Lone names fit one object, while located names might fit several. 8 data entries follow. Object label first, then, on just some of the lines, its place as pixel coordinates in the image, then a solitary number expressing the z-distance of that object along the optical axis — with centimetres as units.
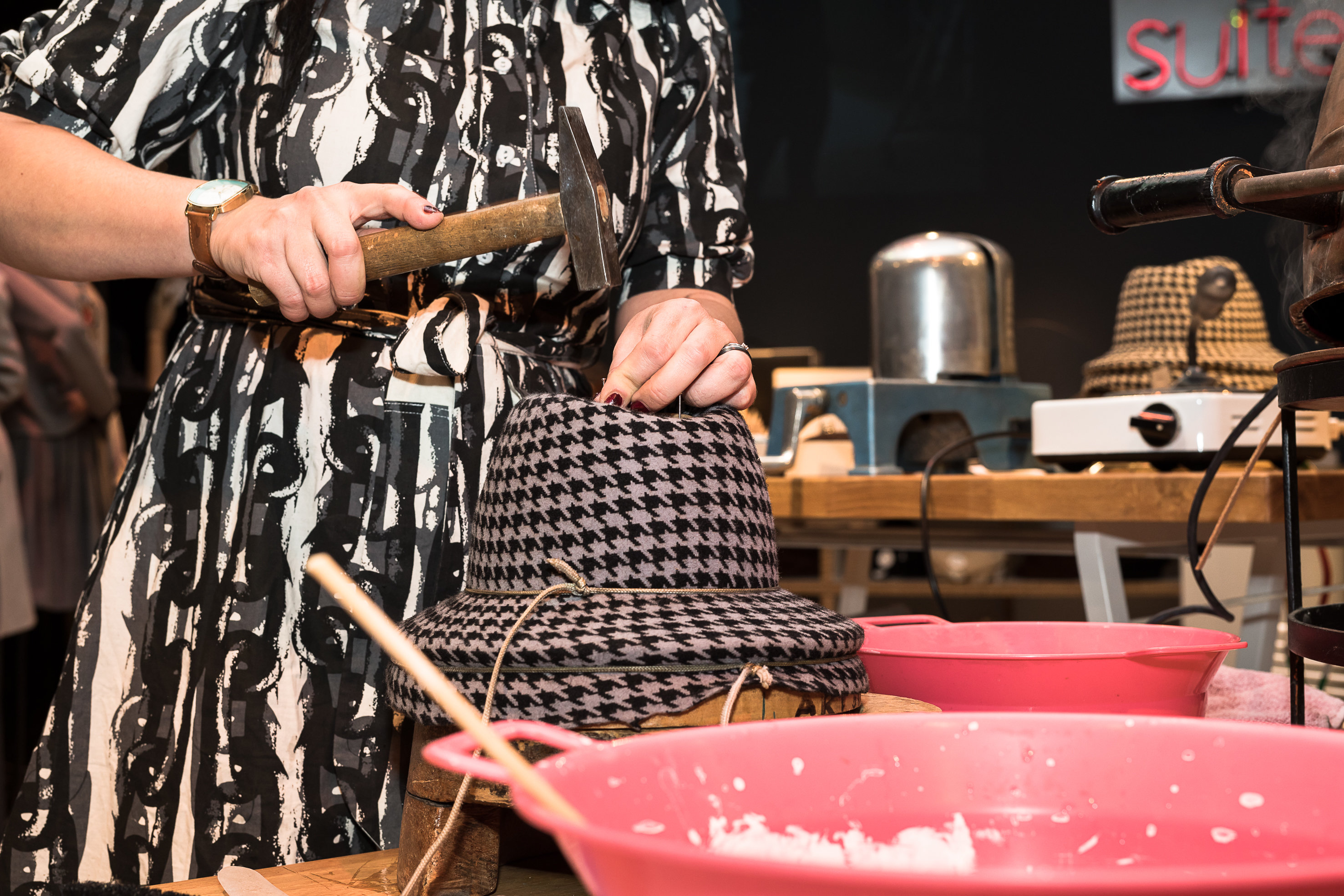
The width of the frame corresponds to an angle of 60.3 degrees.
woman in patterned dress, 76
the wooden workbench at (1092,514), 136
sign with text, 401
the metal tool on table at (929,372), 187
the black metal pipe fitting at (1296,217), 55
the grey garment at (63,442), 294
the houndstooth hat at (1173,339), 180
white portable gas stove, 148
